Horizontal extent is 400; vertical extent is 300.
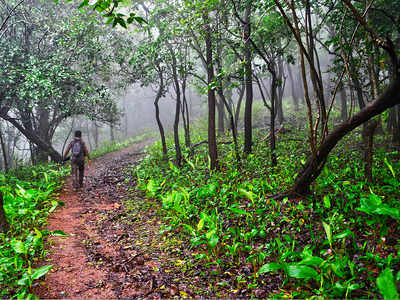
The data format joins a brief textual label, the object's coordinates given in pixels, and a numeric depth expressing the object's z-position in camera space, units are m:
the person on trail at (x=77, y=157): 8.48
